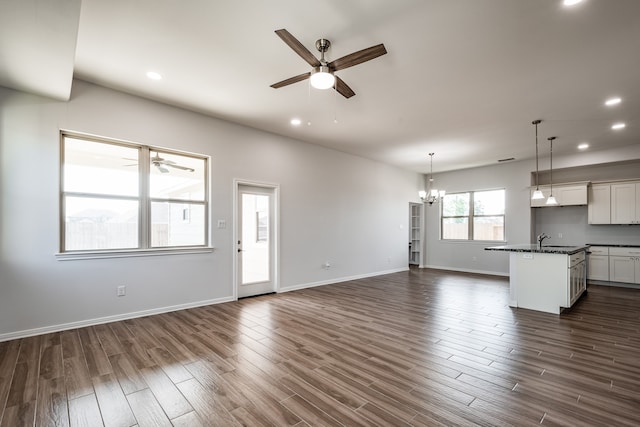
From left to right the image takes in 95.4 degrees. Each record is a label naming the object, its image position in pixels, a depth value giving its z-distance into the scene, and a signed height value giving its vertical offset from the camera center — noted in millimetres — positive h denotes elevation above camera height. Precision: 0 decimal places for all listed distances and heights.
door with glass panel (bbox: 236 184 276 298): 5194 -458
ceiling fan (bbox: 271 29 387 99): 2277 +1302
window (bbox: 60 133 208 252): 3727 +271
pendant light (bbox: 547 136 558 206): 5377 +1162
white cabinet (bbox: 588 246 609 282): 6465 -1053
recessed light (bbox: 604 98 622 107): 4012 +1608
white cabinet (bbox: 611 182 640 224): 6211 +285
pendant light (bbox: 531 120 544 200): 4838 +413
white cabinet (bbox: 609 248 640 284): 6145 -1052
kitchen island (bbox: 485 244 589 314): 4266 -955
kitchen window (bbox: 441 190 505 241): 8117 -2
